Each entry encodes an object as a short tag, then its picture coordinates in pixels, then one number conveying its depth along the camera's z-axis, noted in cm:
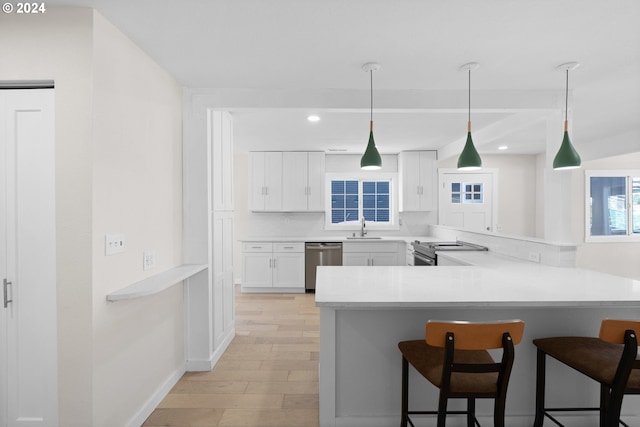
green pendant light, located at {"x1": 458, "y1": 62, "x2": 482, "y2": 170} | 273
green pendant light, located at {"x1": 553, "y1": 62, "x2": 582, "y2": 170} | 261
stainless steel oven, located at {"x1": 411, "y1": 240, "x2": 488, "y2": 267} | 414
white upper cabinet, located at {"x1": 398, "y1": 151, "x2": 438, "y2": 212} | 612
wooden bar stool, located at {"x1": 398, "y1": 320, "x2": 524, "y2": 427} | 156
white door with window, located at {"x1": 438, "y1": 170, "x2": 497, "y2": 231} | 644
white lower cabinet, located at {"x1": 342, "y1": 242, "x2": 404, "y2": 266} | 577
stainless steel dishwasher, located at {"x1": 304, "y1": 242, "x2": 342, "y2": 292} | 577
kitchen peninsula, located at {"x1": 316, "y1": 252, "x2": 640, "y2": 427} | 216
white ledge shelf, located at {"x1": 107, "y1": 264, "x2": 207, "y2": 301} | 198
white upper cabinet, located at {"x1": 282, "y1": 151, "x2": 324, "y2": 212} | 604
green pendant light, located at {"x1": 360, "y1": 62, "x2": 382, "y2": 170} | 283
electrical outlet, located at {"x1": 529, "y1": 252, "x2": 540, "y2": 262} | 328
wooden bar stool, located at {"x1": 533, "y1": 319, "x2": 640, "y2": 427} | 162
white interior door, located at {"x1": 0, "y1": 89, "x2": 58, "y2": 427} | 187
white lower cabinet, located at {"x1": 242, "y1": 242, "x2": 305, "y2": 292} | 577
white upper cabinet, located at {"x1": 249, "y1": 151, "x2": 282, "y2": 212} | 603
